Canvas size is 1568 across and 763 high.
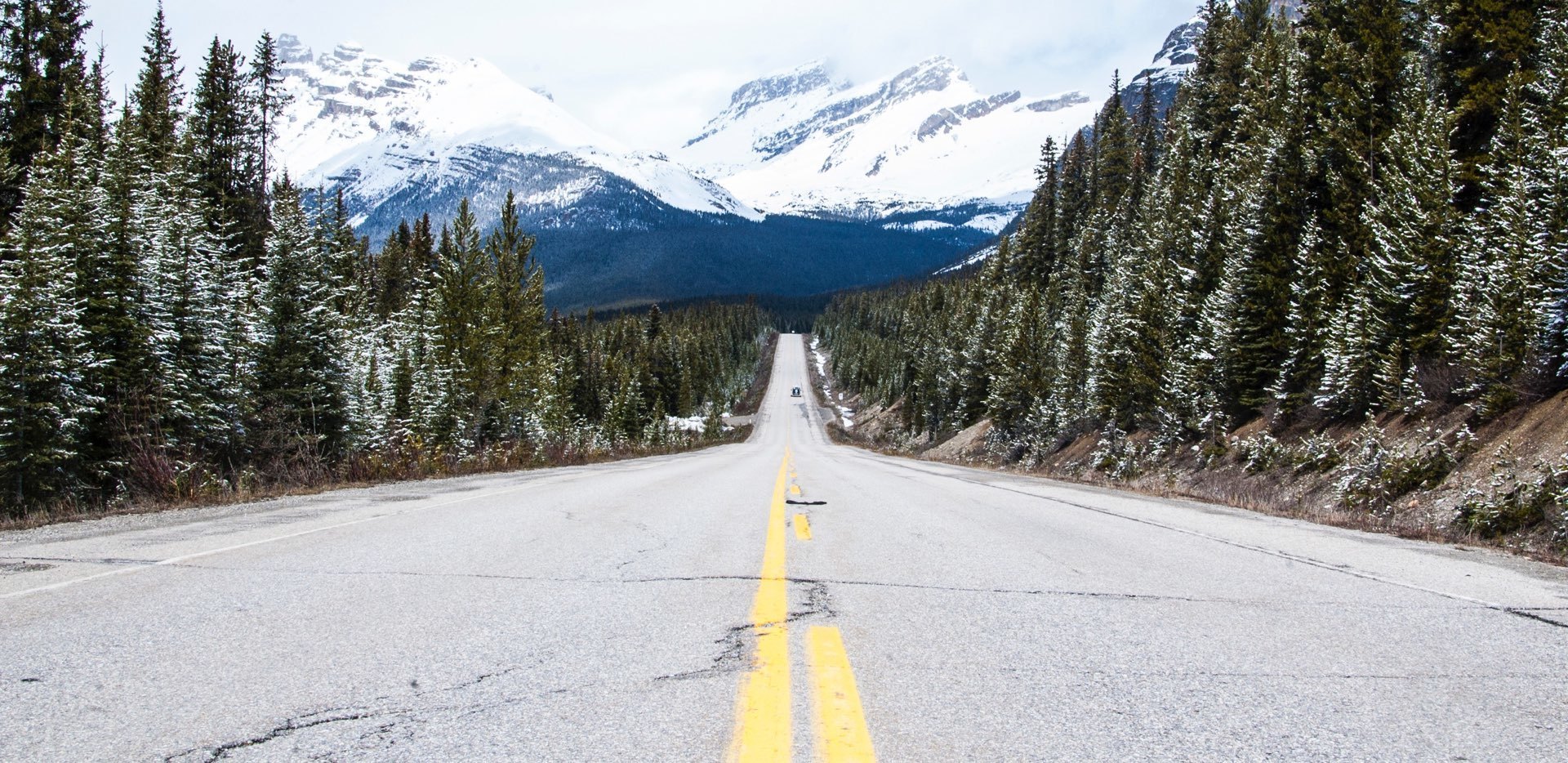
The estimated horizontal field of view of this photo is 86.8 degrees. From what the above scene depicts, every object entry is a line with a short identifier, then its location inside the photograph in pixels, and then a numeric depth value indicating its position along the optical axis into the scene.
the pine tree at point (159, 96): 29.73
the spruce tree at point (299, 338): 22.70
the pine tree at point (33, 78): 26.50
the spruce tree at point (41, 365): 13.98
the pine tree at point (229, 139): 34.25
